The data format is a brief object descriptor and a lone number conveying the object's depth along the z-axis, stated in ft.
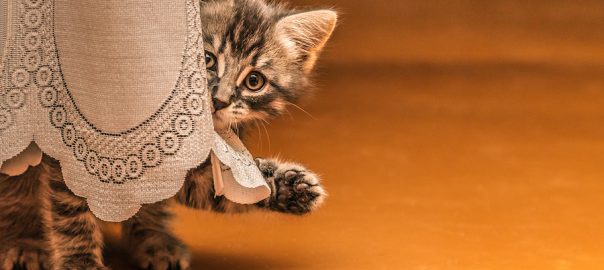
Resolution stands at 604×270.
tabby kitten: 2.84
